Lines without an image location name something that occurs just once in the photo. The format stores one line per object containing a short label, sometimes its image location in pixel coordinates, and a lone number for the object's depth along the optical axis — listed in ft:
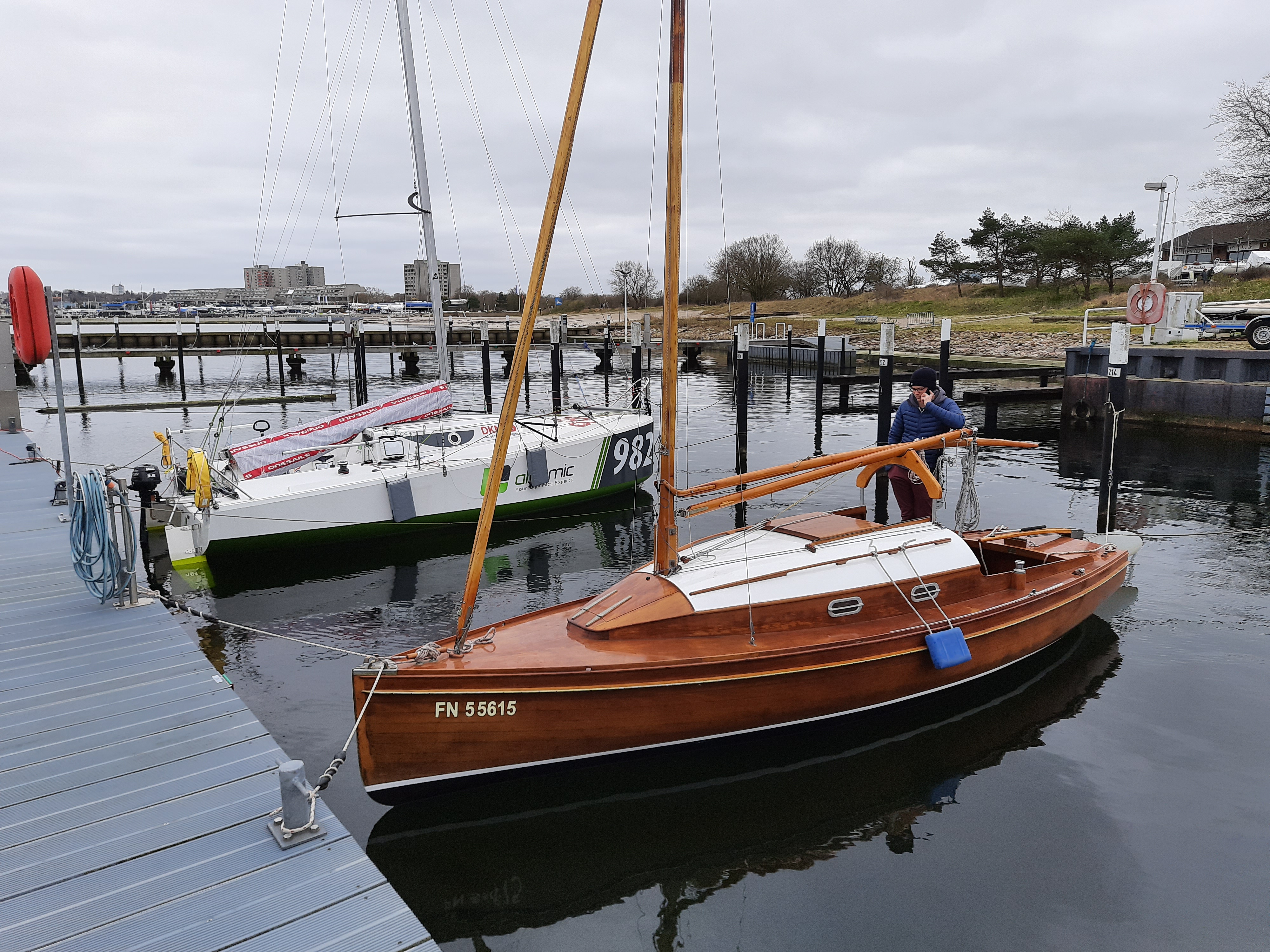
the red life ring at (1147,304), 68.74
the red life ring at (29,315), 24.48
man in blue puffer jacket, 28.66
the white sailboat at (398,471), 39.11
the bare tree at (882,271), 272.10
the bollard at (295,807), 13.23
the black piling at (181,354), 114.93
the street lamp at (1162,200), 66.85
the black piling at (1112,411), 41.14
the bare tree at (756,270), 259.39
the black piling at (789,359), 115.14
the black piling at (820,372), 81.10
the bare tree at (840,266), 277.03
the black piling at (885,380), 57.00
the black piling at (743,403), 61.16
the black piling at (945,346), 65.77
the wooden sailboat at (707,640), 18.19
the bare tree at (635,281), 196.42
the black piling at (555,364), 76.13
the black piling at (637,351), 78.38
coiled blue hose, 21.49
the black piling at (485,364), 88.63
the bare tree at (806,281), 280.31
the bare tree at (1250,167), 109.29
